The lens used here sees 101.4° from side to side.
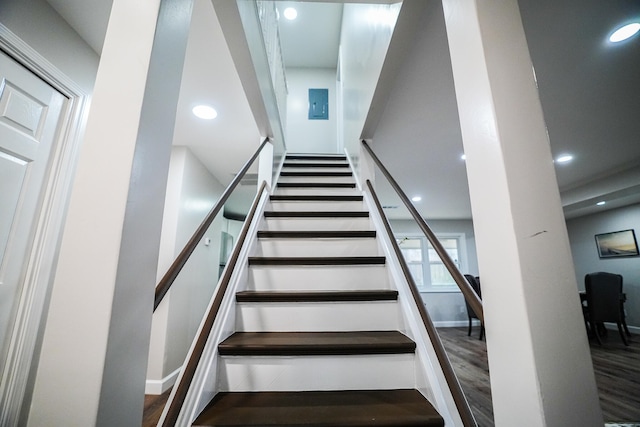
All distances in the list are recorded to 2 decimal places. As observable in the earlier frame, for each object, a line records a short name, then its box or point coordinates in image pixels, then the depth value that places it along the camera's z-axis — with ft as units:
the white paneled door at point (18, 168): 4.18
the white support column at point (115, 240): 1.98
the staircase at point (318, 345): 3.44
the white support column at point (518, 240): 1.91
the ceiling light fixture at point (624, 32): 4.95
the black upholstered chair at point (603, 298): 13.88
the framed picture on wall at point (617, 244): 17.16
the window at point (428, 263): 21.29
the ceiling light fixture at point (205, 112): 7.66
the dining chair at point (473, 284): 15.68
